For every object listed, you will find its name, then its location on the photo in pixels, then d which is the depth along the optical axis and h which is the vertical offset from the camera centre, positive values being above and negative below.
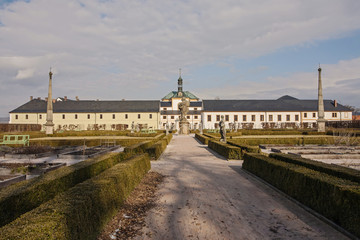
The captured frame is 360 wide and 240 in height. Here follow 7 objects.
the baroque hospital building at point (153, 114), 55.16 +1.60
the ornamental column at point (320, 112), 28.63 +0.97
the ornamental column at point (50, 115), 25.89 +0.81
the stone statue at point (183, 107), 36.00 +2.06
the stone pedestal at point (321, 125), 29.91 -0.61
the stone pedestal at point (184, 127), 37.06 -0.88
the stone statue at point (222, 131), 18.24 -0.76
